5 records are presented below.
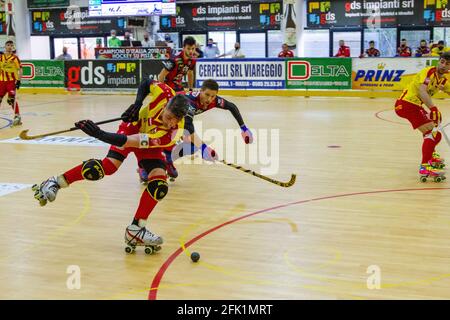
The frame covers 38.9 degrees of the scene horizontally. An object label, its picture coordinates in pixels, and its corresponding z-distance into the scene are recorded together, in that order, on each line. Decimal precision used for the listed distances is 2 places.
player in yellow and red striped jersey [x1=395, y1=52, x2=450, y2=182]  8.77
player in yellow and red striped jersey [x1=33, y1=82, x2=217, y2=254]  5.62
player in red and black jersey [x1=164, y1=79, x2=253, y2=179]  8.08
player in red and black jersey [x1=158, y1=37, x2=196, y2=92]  10.10
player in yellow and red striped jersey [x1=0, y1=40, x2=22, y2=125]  15.38
